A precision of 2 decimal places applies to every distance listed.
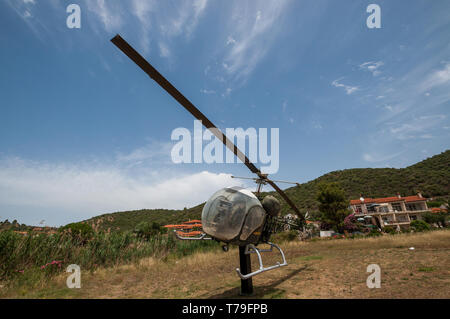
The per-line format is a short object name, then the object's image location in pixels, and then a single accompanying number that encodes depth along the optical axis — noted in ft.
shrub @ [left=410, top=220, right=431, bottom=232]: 105.47
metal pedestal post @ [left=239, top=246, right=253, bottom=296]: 20.69
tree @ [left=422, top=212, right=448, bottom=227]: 127.66
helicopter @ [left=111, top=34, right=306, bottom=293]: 17.65
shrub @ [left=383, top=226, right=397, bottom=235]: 102.46
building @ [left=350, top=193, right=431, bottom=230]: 159.12
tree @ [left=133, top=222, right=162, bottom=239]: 120.43
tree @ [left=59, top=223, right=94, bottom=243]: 48.83
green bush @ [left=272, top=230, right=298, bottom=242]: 84.99
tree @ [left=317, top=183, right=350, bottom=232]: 109.81
